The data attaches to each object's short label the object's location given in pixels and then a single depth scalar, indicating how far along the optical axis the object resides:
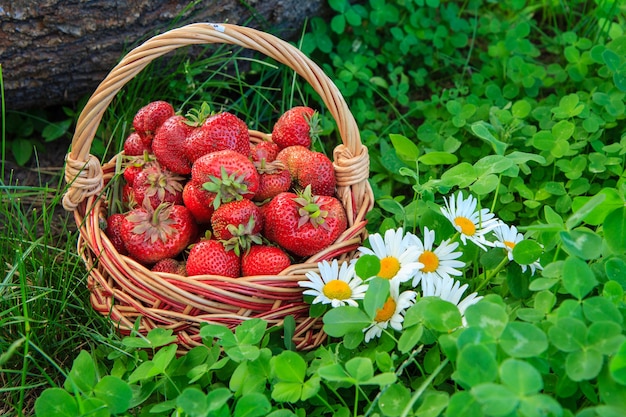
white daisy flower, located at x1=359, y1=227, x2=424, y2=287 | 0.77
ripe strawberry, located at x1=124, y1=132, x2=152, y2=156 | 0.88
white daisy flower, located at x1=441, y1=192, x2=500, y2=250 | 0.80
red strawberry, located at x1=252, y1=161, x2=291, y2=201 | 0.83
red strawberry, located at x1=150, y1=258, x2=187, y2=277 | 0.81
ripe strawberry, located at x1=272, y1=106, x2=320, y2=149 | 0.86
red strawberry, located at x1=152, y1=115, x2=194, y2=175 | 0.84
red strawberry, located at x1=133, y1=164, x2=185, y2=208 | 0.83
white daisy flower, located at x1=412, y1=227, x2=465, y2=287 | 0.78
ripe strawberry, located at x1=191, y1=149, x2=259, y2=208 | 0.79
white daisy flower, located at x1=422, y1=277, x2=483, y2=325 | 0.76
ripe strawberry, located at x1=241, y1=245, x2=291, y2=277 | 0.79
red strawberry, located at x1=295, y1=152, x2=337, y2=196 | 0.83
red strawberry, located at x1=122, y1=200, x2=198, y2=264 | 0.81
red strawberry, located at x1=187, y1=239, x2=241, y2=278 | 0.79
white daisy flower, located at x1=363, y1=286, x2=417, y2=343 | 0.75
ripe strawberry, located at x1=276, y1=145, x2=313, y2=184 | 0.84
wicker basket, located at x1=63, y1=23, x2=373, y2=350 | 0.78
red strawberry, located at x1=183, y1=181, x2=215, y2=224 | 0.81
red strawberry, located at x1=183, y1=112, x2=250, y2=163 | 0.82
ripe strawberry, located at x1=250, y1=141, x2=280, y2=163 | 0.84
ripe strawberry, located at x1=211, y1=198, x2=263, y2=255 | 0.79
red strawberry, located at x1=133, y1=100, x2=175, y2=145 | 0.86
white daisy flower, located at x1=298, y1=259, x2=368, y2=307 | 0.77
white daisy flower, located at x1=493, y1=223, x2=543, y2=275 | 0.80
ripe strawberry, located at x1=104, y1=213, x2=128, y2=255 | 0.84
